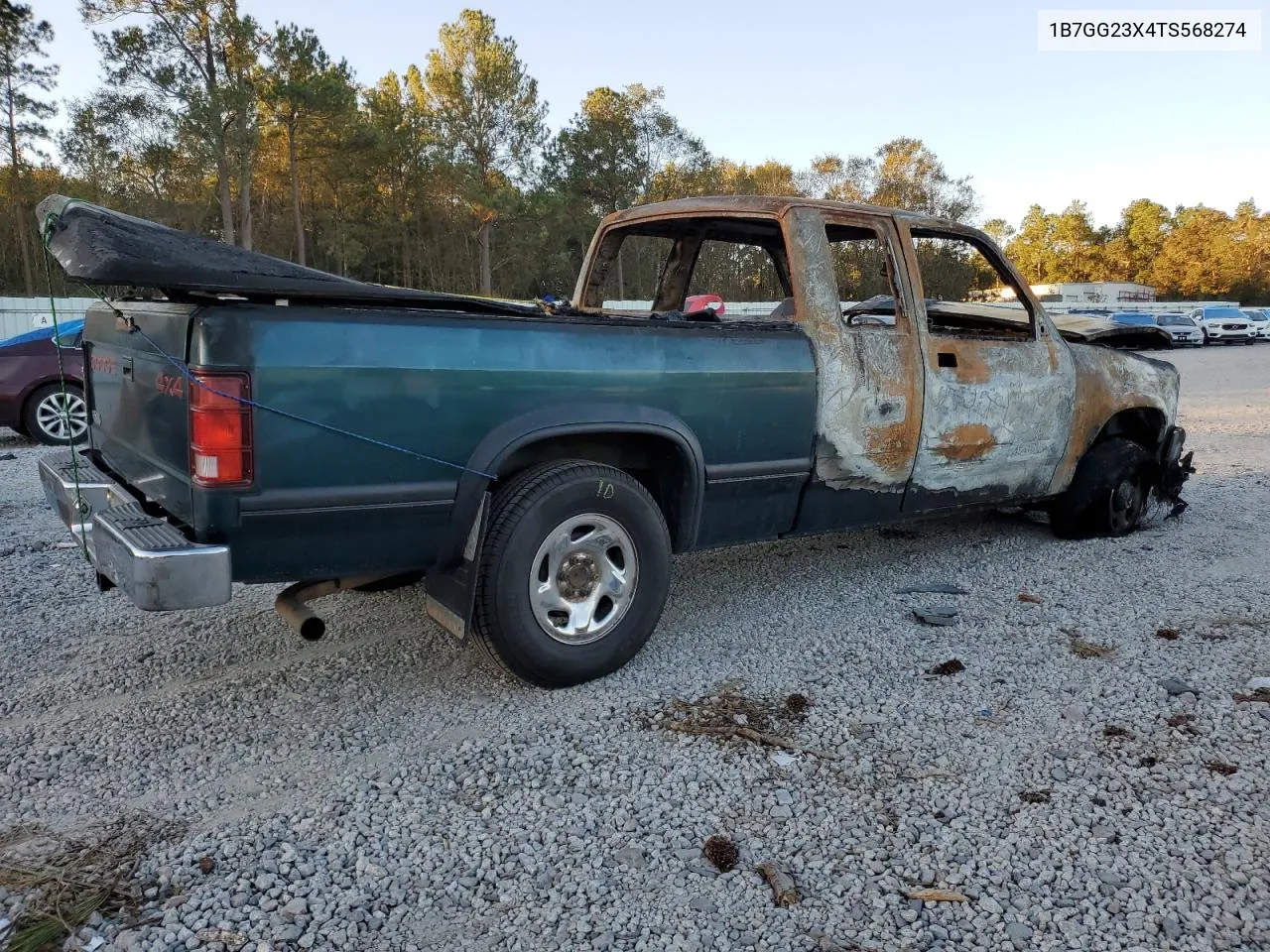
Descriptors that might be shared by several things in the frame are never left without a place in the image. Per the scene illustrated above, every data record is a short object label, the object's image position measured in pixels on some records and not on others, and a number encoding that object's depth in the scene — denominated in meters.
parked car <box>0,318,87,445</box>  8.57
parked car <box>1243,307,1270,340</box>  38.84
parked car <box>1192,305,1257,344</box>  36.41
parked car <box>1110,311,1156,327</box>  31.60
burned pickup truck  2.64
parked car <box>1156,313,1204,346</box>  33.53
